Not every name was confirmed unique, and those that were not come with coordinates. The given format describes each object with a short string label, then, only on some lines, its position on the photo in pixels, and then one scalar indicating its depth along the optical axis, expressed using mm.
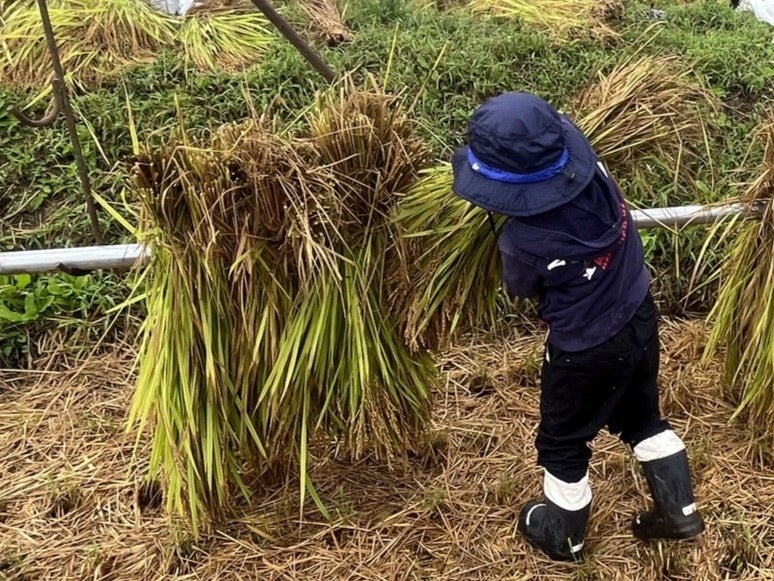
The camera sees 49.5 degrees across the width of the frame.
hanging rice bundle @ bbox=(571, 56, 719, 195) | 2035
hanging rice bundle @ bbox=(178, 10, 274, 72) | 3938
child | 1777
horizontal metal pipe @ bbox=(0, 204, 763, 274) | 2043
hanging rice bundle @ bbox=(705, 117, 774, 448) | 2273
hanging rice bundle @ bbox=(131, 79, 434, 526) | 1817
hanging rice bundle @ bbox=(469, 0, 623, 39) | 4273
